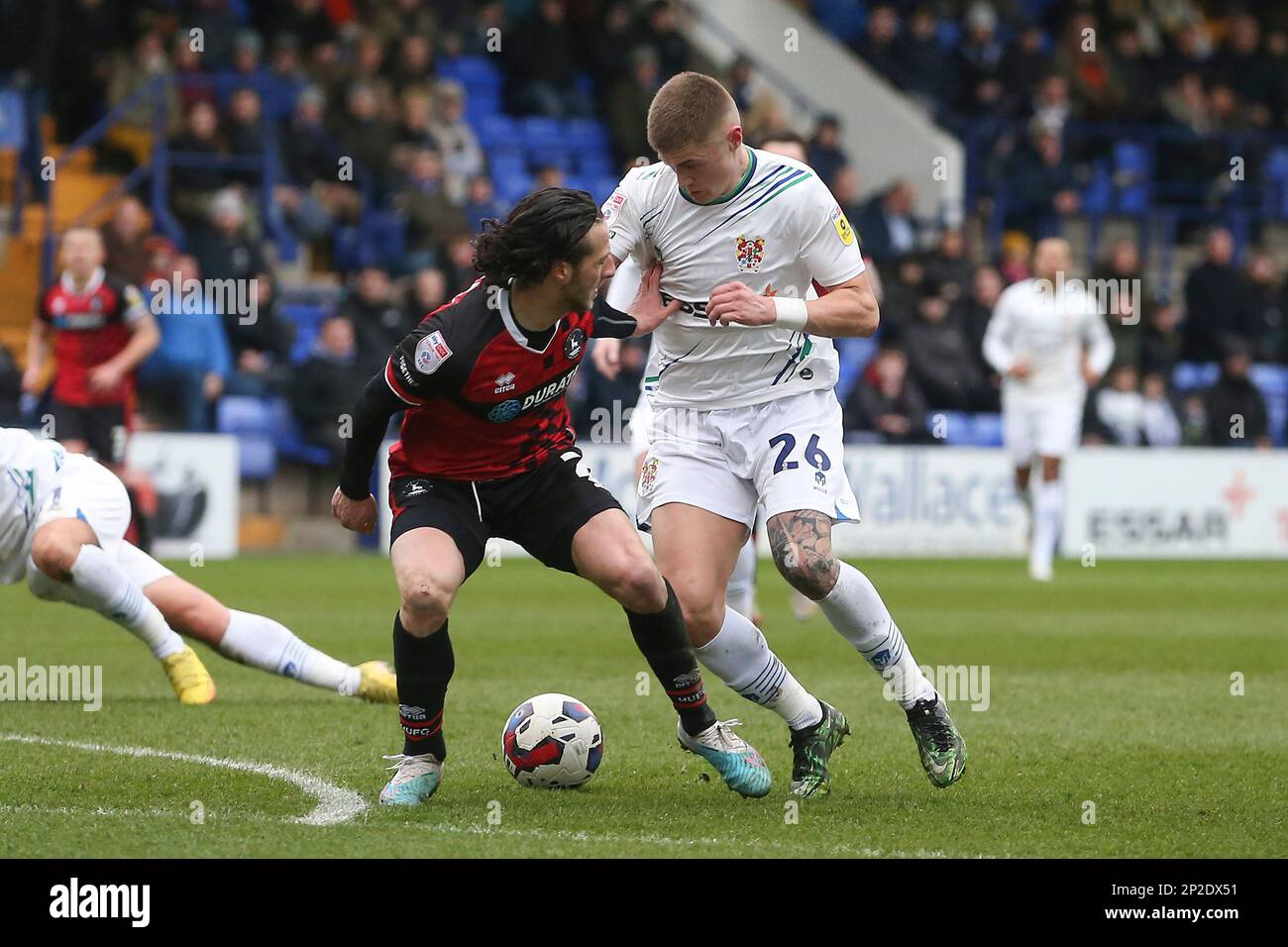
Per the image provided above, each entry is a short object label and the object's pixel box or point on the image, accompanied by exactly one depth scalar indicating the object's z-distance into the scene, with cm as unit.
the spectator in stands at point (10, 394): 1541
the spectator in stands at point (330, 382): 1722
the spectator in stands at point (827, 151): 1972
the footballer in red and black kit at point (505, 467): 559
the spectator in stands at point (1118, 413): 1986
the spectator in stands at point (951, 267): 1955
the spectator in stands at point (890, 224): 2008
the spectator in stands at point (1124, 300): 2027
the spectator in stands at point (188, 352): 1639
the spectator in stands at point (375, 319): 1747
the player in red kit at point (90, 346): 1284
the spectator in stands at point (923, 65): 2377
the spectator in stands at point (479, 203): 1891
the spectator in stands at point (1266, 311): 2159
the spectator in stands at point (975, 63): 2380
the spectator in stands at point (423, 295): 1723
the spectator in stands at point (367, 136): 1922
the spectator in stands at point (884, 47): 2372
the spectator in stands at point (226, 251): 1719
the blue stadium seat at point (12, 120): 1859
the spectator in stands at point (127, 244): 1684
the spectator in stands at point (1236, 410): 2000
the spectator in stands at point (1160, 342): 2069
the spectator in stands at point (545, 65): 2145
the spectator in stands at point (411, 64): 1986
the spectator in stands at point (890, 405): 1831
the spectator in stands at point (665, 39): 2189
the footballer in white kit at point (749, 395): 588
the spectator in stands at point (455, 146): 1977
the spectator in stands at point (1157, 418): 2000
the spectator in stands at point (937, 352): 1895
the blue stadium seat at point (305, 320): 1894
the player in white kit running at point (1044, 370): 1518
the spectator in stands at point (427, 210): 1883
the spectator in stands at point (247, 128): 1838
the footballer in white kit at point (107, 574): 715
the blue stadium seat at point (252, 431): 1725
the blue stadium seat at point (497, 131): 2136
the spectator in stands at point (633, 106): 2091
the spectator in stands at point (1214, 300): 2128
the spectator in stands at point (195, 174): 1826
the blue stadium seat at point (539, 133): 2147
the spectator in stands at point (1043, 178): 2225
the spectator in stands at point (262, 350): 1755
